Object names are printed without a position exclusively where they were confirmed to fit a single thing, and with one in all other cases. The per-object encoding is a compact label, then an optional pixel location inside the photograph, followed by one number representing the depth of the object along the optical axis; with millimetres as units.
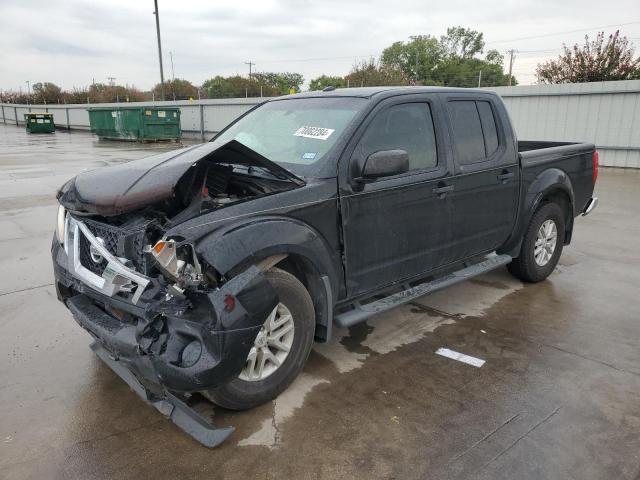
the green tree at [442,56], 78625
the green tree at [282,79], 77062
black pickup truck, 2674
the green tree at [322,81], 63744
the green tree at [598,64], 18703
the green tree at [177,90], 47469
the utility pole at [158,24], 32969
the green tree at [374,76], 30625
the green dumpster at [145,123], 24625
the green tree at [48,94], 53656
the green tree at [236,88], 45172
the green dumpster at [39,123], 34359
